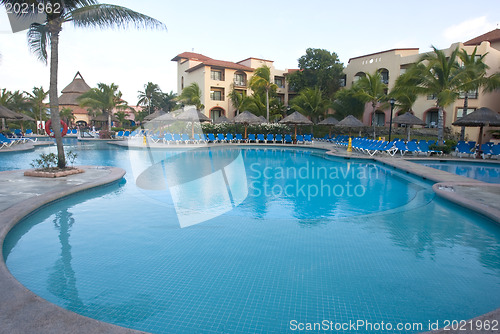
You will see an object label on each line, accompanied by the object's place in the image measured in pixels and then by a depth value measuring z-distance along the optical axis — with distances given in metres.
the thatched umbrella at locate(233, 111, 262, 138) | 23.03
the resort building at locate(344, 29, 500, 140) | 23.95
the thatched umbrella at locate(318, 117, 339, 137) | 25.65
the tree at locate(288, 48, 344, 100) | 31.95
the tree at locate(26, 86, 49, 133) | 36.53
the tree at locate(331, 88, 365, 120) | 28.62
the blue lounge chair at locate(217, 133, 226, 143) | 24.12
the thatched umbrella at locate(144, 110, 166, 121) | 25.58
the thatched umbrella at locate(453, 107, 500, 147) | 15.12
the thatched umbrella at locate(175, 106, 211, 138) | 22.33
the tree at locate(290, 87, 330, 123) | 29.04
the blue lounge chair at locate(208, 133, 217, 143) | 23.93
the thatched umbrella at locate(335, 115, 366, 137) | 22.30
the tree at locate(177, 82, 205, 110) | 28.55
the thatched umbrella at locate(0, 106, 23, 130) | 19.48
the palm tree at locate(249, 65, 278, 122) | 27.48
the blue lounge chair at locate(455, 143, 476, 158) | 15.59
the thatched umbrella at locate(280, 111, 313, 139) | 23.11
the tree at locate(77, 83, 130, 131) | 29.98
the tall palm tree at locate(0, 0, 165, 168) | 8.28
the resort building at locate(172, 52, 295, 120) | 31.56
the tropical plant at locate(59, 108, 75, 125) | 44.85
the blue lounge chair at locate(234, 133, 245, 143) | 24.35
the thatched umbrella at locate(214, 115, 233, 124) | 25.70
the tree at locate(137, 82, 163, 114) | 49.53
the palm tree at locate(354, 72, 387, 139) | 23.62
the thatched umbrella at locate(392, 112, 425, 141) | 19.59
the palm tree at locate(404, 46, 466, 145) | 16.28
